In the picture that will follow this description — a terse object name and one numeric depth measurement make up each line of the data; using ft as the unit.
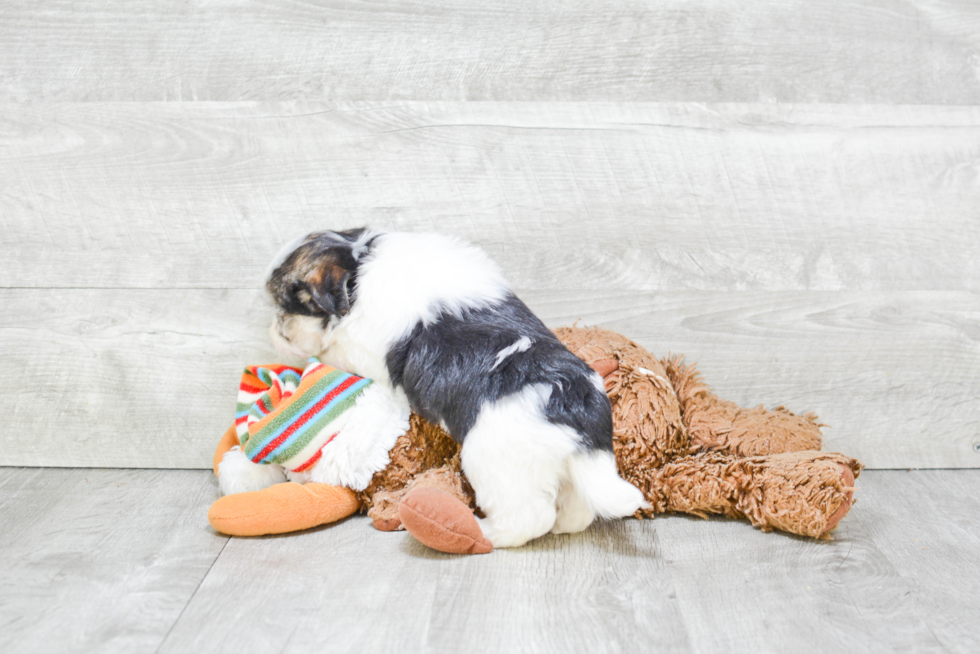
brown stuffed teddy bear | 3.73
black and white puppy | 3.44
